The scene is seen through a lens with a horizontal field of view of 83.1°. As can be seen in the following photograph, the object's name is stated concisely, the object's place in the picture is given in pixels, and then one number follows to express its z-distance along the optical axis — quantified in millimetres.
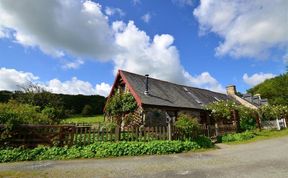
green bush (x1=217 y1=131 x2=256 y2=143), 11662
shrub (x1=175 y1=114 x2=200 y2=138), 9552
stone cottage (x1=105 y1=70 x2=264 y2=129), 13618
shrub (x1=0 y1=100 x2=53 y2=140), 7740
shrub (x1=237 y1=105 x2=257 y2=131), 17593
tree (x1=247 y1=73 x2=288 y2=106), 33938
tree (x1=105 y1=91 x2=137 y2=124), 14175
